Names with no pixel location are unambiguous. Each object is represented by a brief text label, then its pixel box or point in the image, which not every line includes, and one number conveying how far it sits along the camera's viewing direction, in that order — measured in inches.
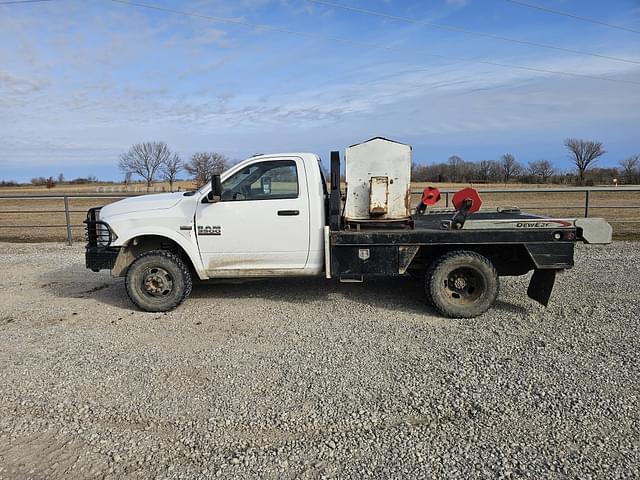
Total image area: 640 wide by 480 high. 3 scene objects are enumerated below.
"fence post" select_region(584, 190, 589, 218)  457.4
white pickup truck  216.7
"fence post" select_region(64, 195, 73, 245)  455.5
